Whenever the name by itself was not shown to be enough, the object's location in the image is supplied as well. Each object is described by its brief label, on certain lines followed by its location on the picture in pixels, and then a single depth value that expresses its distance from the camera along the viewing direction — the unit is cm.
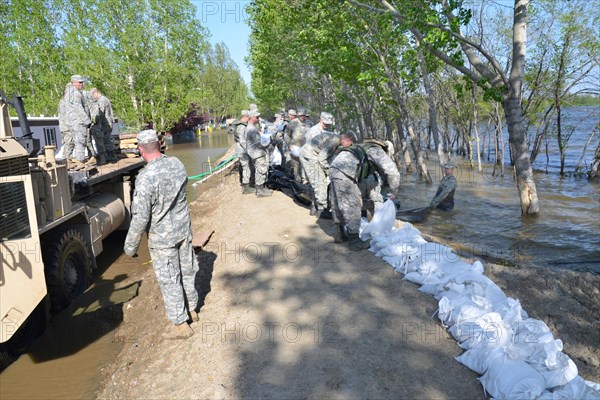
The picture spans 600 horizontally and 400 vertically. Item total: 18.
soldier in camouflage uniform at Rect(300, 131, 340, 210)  712
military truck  381
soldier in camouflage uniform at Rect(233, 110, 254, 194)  945
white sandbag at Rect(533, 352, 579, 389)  284
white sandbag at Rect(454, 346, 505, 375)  310
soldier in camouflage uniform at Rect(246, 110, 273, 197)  909
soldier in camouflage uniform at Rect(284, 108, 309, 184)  1038
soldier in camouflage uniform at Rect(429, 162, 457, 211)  879
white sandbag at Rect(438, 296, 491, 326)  361
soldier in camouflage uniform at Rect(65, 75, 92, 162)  745
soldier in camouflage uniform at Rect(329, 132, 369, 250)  571
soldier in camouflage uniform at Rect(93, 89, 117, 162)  875
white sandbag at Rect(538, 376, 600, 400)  272
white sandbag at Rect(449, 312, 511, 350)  329
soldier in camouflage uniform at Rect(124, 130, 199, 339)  379
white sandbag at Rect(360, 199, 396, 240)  586
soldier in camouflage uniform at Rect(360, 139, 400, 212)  586
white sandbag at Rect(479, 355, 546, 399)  274
